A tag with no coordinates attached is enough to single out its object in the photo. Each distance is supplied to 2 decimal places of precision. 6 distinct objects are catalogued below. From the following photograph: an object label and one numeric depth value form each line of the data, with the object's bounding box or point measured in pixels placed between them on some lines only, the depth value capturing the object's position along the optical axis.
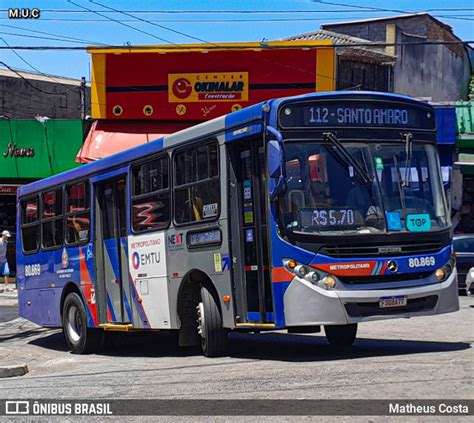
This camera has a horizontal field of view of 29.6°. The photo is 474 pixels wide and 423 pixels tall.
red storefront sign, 28.00
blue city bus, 10.20
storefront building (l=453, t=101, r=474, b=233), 31.64
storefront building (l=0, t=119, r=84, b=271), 30.64
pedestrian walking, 25.75
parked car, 23.75
